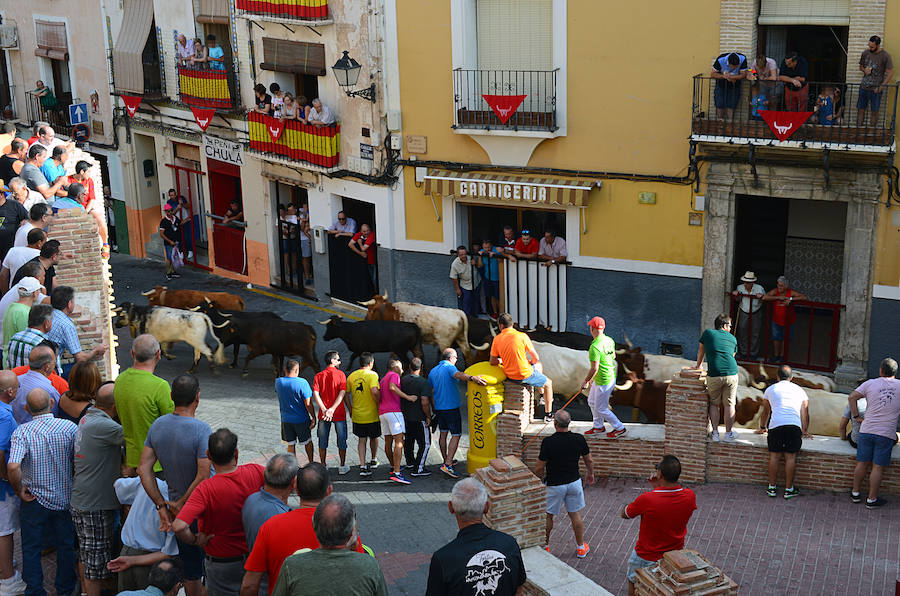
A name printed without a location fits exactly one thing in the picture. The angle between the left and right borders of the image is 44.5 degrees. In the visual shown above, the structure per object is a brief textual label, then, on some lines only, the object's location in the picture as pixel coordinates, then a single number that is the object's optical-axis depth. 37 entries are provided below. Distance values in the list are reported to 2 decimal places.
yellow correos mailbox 14.12
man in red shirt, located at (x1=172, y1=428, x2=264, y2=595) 7.83
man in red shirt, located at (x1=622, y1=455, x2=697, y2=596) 9.17
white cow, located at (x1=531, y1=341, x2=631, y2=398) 16.56
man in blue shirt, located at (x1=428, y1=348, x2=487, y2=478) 14.07
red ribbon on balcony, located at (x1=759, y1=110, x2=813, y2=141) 16.67
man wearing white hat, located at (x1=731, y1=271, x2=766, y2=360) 18.30
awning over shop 19.36
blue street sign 28.08
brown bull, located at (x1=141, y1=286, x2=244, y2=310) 20.33
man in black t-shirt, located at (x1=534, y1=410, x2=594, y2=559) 11.20
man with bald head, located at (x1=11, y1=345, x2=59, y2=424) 9.95
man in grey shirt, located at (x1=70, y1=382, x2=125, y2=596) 8.98
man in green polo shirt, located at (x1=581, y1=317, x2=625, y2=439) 13.66
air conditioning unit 30.09
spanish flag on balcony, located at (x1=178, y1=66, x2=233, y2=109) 23.98
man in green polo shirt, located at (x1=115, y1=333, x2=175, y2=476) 9.02
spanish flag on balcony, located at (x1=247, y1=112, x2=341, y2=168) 21.83
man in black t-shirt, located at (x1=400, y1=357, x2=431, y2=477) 13.95
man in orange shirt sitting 13.96
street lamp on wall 20.48
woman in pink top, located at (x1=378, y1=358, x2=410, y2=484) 13.98
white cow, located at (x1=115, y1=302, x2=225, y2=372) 18.94
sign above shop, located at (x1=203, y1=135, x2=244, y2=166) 24.59
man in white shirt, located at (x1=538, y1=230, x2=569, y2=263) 19.97
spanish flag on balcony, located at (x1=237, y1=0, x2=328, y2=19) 21.30
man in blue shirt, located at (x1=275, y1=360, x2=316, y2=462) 13.62
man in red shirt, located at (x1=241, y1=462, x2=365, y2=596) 6.98
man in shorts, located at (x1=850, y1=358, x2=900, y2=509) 11.93
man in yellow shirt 14.04
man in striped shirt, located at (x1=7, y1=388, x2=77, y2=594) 9.16
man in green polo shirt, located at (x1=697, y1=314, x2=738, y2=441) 13.35
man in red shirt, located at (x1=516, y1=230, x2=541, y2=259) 20.16
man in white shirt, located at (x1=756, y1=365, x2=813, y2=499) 12.62
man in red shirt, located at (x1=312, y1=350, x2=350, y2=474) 14.01
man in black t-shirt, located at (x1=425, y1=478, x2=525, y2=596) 6.72
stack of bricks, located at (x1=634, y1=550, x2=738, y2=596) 7.72
